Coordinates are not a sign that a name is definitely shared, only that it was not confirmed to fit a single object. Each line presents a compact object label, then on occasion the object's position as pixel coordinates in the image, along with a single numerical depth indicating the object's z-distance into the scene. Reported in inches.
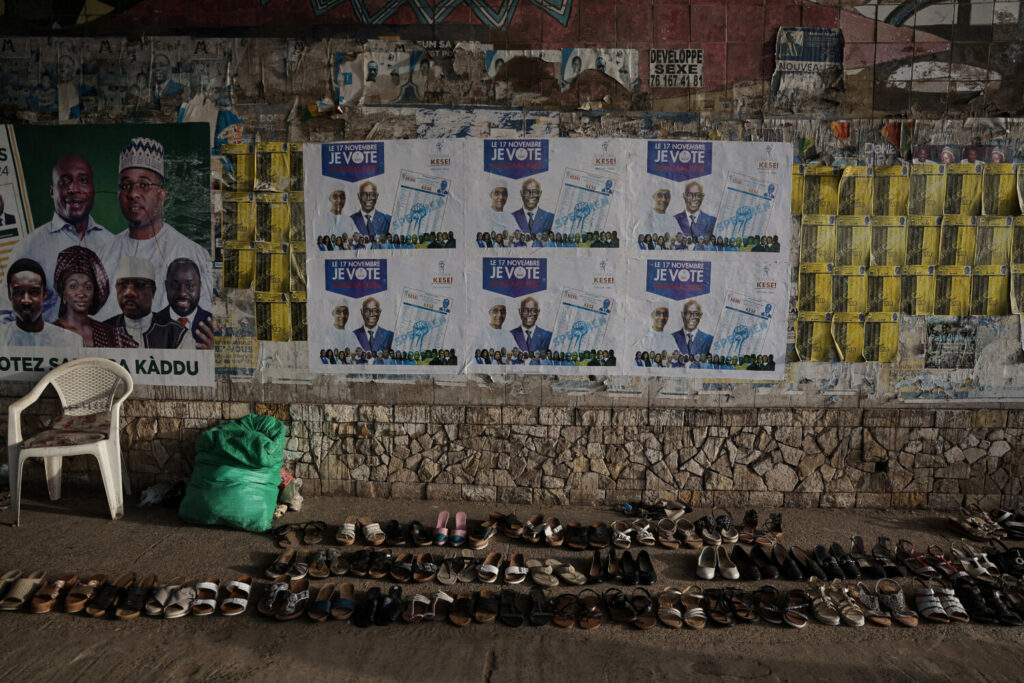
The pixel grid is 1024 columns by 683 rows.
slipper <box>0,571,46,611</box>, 136.4
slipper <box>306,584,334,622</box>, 134.7
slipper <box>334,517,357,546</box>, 166.7
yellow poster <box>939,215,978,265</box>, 179.9
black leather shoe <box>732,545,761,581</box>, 151.3
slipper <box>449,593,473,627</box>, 134.2
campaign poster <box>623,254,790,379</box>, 183.6
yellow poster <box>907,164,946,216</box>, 179.3
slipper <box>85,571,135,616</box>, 135.5
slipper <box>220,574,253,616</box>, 137.3
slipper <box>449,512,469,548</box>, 167.5
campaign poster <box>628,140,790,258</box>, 181.0
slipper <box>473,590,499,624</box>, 134.7
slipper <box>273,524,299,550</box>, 166.2
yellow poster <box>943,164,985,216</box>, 179.0
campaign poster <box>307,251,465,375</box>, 188.4
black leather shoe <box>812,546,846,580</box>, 152.4
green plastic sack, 171.9
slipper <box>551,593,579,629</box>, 134.2
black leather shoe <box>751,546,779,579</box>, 152.6
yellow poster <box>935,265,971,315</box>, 181.2
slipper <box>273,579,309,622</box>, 135.0
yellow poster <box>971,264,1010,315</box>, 181.0
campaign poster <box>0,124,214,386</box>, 191.5
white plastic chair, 171.2
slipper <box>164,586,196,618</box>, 135.6
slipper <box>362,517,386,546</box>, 167.5
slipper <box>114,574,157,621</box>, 134.5
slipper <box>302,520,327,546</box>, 166.9
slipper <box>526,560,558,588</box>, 149.3
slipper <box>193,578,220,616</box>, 136.7
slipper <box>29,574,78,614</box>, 135.7
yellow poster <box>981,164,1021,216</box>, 178.9
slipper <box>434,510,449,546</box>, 167.2
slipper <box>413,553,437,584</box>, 150.1
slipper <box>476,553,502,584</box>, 150.6
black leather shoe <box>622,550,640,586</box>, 149.4
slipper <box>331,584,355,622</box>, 135.6
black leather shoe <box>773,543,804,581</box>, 151.0
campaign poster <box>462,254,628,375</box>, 185.6
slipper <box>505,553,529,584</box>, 150.7
